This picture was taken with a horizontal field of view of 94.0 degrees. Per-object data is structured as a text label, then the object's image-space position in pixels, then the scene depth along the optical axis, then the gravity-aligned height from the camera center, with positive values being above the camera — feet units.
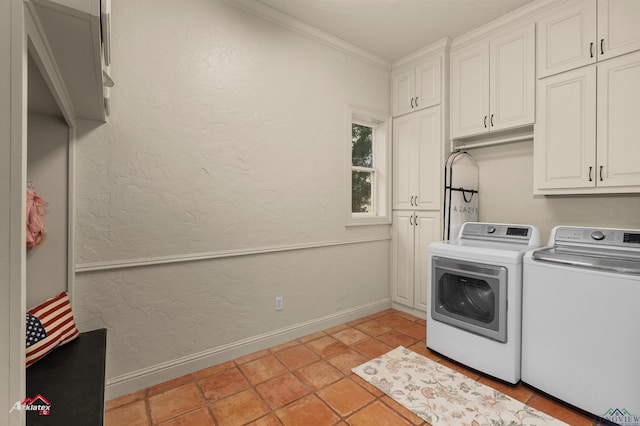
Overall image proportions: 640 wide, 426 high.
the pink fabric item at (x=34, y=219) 5.12 -0.18
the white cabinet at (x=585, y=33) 6.73 +4.41
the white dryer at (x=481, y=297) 6.73 -2.08
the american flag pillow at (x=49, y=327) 4.88 -2.06
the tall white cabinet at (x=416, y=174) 10.16 +1.38
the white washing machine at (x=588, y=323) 5.34 -2.12
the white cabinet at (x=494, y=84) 8.30 +3.91
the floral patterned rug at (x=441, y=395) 5.70 -3.91
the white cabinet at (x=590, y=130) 6.70 +2.06
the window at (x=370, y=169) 11.14 +1.66
